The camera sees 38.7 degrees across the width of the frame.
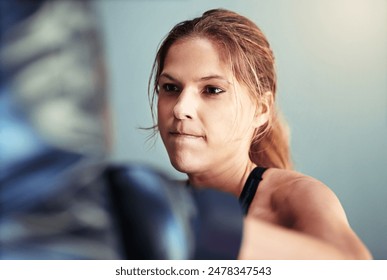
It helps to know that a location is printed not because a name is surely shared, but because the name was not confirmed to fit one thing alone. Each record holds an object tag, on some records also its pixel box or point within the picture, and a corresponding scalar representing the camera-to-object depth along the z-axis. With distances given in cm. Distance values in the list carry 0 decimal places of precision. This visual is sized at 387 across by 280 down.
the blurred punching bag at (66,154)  69
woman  108
